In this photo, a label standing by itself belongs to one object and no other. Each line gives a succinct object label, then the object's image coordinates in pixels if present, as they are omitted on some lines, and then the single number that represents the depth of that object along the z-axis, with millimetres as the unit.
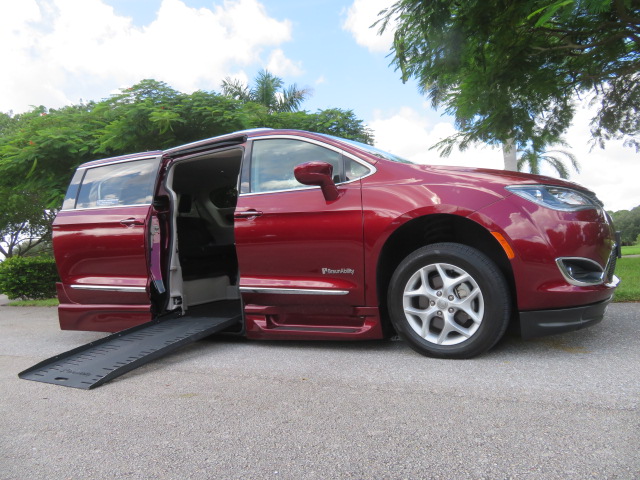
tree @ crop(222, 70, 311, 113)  20875
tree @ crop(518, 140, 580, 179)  20562
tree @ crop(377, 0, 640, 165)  6391
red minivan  3176
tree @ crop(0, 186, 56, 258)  17531
